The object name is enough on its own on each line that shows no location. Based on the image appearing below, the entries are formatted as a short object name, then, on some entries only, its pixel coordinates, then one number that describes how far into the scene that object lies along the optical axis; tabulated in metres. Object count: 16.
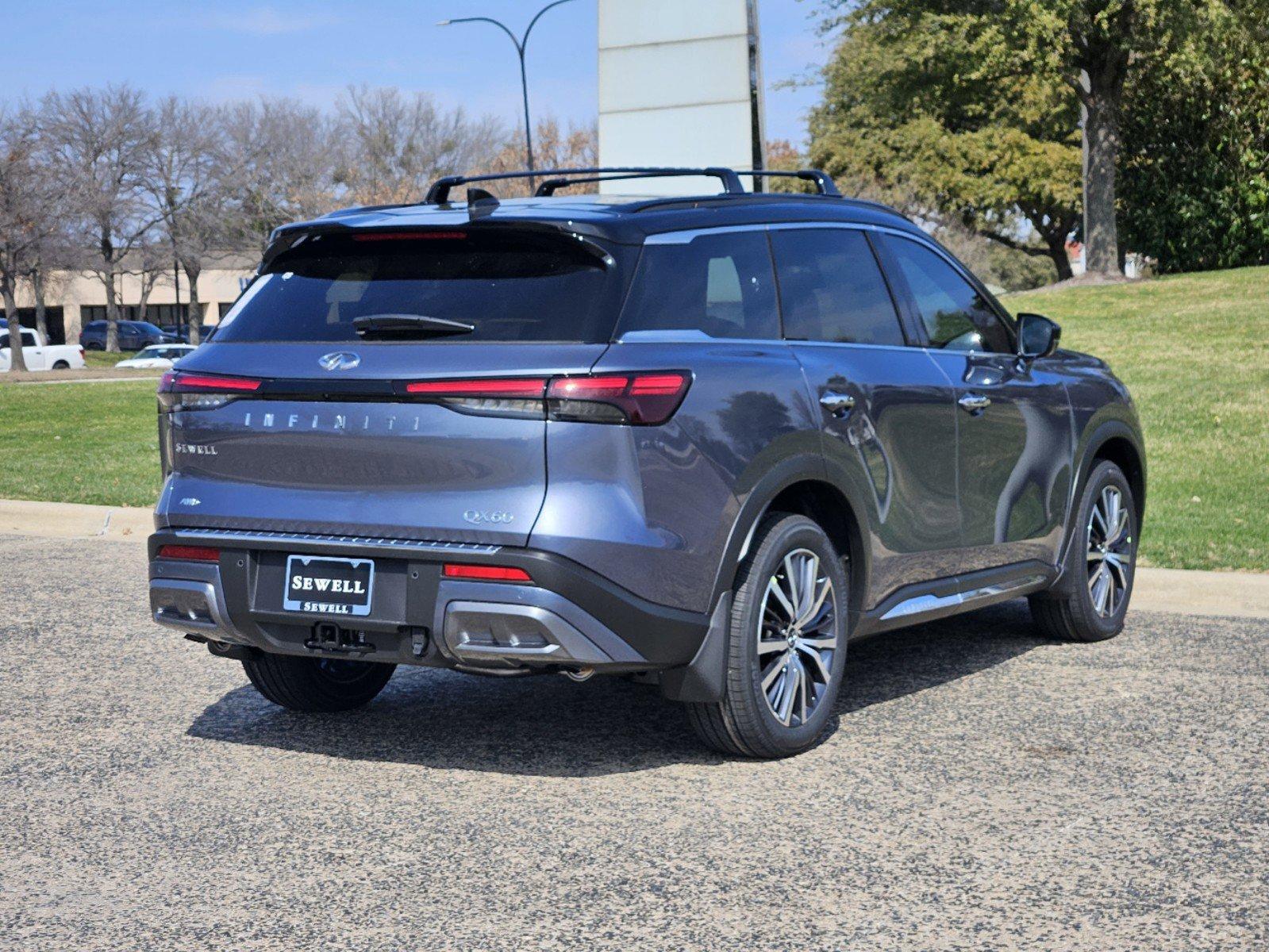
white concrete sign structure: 17.69
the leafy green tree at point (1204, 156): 29.69
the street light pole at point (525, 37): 49.47
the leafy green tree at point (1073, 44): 27.22
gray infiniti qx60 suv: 4.70
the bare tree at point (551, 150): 69.88
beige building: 88.00
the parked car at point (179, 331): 77.75
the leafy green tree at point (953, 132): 33.06
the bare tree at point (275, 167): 66.75
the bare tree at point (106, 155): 59.47
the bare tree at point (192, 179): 65.06
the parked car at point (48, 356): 49.78
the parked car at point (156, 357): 51.41
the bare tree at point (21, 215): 47.91
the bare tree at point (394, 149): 68.06
